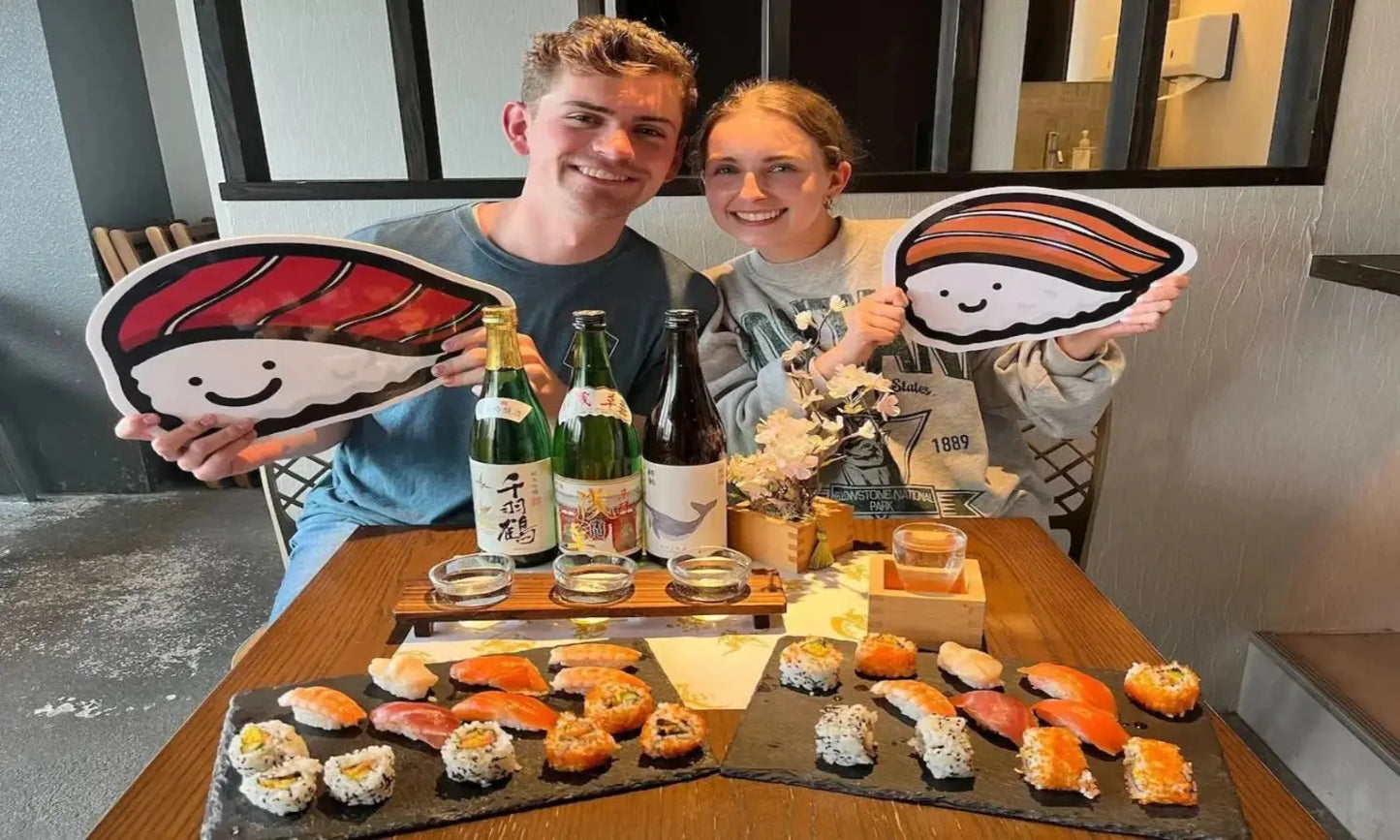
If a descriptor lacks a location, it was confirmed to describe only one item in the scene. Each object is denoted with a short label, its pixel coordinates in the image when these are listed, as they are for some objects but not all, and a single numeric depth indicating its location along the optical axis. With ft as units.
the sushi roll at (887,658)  2.57
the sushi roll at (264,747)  2.14
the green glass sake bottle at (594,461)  3.08
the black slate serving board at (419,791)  2.05
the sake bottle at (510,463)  3.11
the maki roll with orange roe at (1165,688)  2.40
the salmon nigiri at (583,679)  2.48
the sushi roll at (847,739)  2.21
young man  4.03
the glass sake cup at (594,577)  2.89
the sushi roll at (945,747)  2.15
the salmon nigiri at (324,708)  2.34
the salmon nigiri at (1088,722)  2.24
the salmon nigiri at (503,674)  2.50
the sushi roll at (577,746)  2.20
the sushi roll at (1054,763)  2.10
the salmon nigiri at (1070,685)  2.41
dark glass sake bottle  3.04
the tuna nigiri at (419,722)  2.29
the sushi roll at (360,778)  2.07
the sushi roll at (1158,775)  2.07
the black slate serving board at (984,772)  2.04
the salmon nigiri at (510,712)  2.34
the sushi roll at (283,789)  2.05
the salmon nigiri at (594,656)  2.63
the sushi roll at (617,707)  2.34
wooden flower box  3.24
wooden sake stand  2.84
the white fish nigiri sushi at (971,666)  2.50
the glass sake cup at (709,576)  2.91
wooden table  2.06
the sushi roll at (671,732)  2.24
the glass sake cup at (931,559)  2.87
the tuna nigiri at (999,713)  2.29
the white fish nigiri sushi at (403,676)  2.47
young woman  4.13
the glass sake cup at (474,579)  2.90
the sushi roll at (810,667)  2.51
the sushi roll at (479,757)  2.14
